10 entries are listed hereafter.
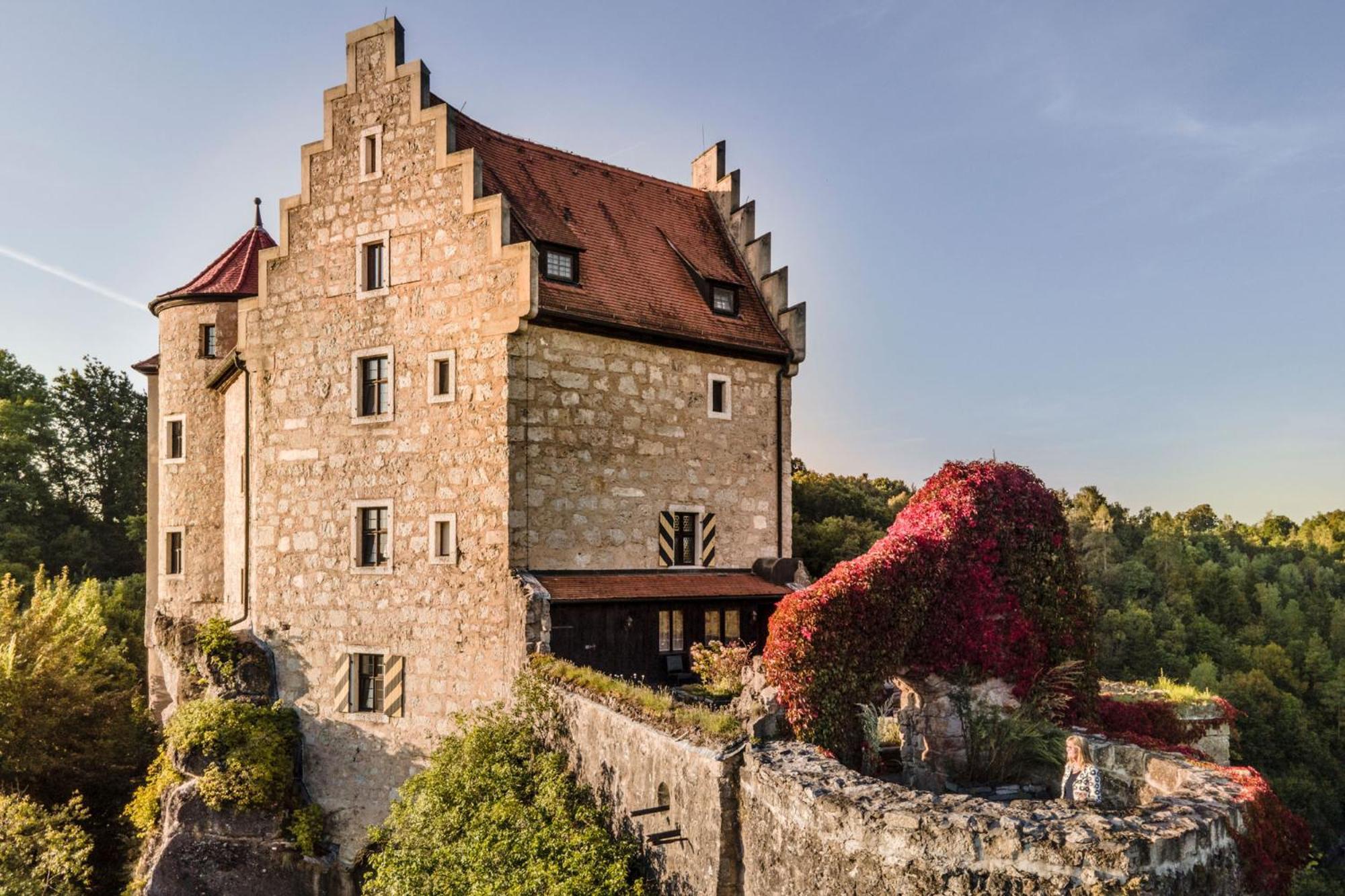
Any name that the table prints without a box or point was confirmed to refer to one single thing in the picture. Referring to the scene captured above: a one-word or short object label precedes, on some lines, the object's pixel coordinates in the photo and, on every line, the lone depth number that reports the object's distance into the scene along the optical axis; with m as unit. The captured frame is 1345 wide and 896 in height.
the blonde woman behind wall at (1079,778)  9.89
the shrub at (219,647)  18.67
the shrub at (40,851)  19.31
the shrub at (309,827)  17.92
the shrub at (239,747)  17.78
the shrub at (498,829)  11.99
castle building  16.80
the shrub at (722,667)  15.38
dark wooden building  16.55
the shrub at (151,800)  18.94
